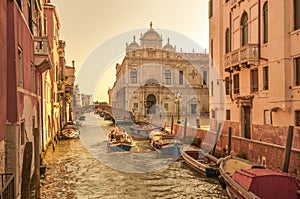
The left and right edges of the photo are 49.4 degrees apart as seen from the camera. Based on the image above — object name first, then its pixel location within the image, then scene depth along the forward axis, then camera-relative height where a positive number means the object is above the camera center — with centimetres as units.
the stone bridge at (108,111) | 4388 -120
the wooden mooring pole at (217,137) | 1534 -162
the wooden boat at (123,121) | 4230 -229
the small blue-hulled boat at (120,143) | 1975 -242
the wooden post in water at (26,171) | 636 -130
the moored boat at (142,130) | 2922 -251
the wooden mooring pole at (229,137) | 1349 -145
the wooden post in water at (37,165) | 848 -163
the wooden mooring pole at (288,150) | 933 -139
